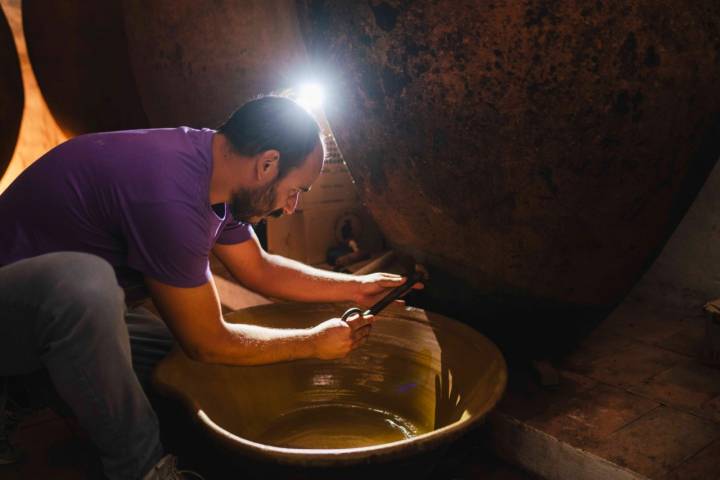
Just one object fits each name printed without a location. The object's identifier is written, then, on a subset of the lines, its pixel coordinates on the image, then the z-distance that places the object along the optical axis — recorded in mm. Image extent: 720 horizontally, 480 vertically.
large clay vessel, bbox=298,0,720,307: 1405
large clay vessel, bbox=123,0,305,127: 2789
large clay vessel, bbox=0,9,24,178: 2926
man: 1247
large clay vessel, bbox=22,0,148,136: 3066
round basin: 1581
